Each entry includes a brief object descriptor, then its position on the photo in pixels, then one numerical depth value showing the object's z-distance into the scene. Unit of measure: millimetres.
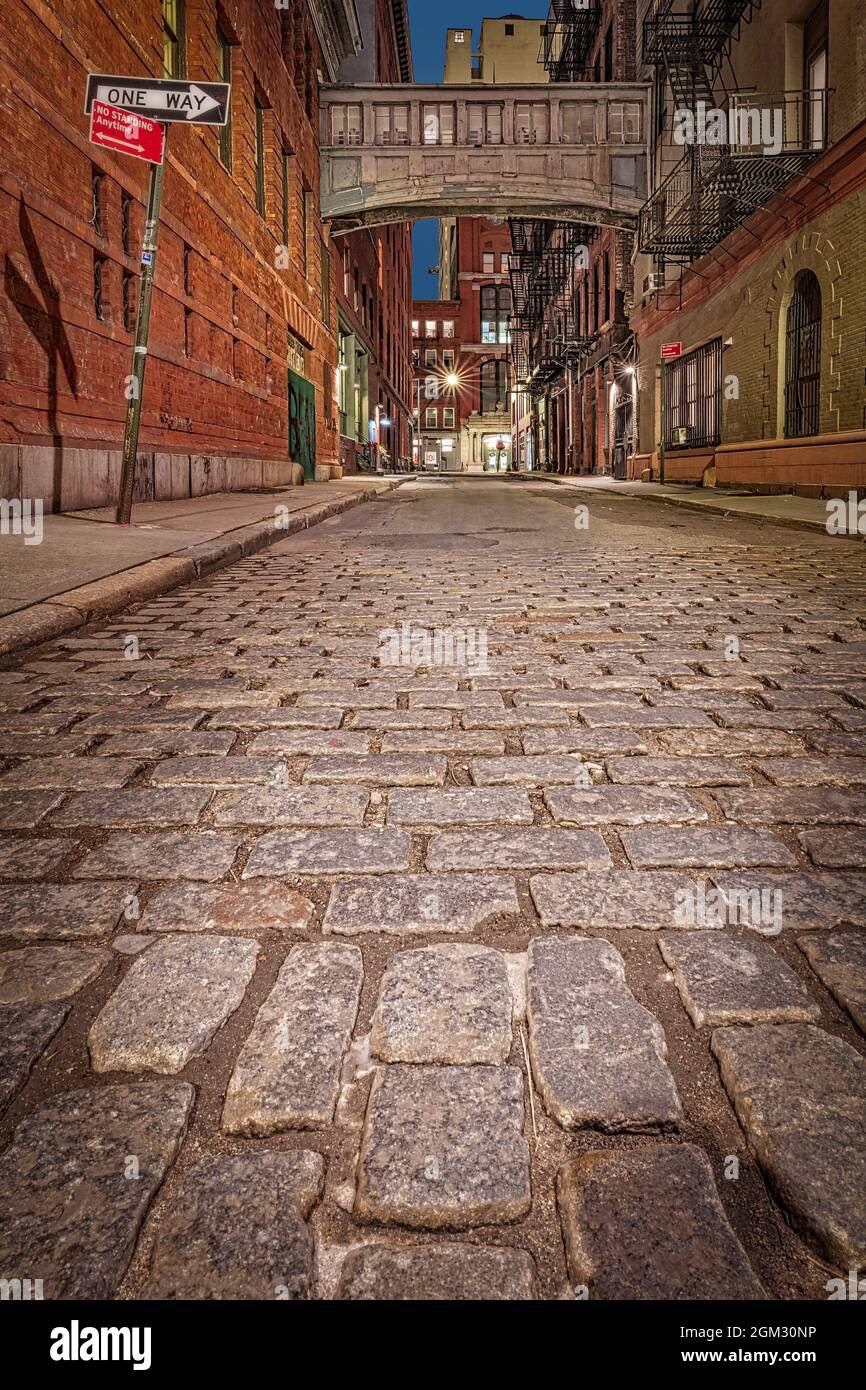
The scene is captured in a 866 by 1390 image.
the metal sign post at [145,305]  6988
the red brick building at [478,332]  70125
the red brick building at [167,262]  8367
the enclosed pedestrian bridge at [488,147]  24422
